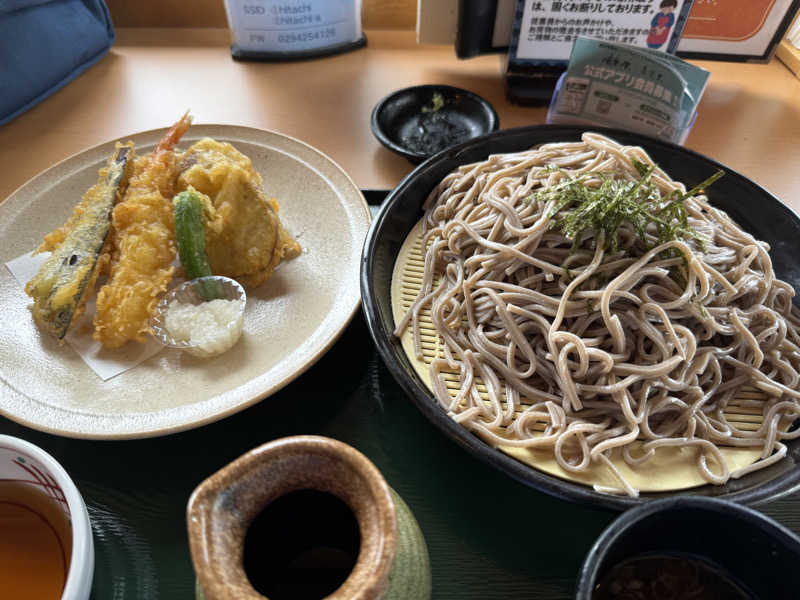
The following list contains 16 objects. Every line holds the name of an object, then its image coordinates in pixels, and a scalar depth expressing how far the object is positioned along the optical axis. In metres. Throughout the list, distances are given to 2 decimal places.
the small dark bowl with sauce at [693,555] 0.18
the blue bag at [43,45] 0.46
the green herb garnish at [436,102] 0.47
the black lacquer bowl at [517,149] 0.25
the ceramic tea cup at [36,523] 0.21
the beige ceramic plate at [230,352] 0.29
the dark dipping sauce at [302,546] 0.18
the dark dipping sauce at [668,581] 0.20
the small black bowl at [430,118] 0.45
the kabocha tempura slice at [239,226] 0.36
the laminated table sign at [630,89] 0.37
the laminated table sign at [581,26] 0.44
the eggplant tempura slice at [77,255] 0.33
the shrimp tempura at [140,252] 0.33
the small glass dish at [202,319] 0.32
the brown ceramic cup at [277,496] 0.15
